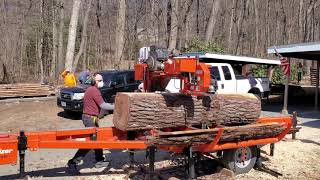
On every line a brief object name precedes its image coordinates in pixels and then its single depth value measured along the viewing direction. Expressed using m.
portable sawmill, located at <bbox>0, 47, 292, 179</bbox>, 7.83
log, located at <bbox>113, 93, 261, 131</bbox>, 8.81
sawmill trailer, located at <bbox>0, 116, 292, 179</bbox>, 7.53
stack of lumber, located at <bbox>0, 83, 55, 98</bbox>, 23.50
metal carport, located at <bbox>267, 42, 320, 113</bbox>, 18.75
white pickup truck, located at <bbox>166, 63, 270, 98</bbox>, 19.53
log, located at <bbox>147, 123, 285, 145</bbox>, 7.77
